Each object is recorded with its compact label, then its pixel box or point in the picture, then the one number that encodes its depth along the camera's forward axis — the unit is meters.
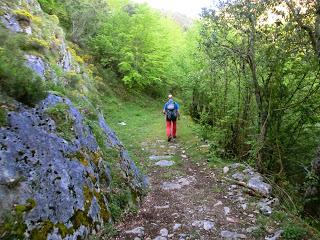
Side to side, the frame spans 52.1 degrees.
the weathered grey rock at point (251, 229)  5.34
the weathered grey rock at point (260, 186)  6.90
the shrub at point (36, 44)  8.42
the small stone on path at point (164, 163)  9.28
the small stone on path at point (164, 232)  5.10
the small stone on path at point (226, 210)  6.09
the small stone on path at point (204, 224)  5.46
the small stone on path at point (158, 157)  9.96
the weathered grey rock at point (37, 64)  7.08
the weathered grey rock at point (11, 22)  8.94
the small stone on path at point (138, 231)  4.98
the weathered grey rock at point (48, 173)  3.89
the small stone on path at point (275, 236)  5.05
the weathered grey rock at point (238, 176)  7.75
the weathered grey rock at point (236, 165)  8.57
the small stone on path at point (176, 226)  5.36
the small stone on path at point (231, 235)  5.14
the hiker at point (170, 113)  12.71
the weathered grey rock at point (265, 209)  6.00
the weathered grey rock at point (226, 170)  8.43
